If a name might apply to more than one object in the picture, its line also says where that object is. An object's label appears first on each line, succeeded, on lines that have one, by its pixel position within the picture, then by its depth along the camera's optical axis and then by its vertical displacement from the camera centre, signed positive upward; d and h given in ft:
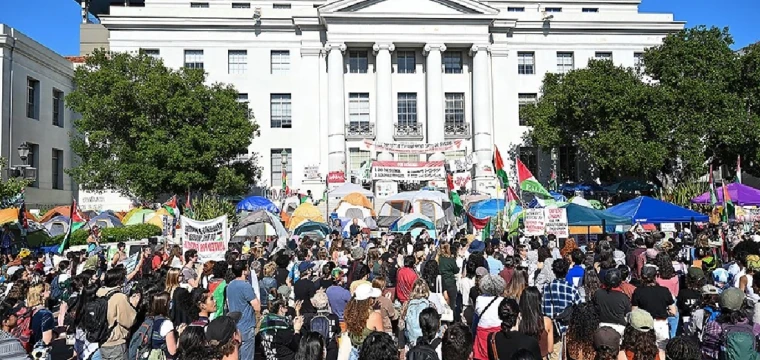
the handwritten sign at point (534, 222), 51.90 -2.45
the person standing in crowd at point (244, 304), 25.92 -4.78
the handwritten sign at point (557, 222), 51.37 -2.44
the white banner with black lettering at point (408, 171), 96.99 +3.57
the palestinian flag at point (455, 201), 70.69 -0.87
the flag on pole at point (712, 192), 59.62 -0.12
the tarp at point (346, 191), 95.20 +0.52
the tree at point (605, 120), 107.04 +13.34
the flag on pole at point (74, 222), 51.29 -2.51
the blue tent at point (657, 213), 55.16 -1.92
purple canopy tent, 66.33 -0.39
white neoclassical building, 130.82 +28.55
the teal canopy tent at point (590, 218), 54.29 -2.26
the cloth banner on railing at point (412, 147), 115.24 +8.78
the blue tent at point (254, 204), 93.86 -1.35
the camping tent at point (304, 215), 73.67 -2.41
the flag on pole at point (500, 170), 58.90 +2.15
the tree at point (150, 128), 104.63 +11.67
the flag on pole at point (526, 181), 57.36 +1.06
